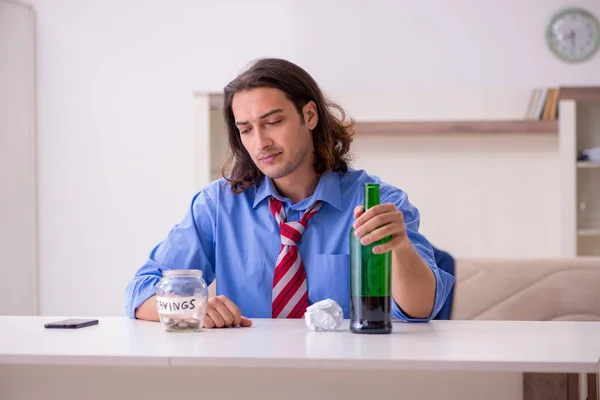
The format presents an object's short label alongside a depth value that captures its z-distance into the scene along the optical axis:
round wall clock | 4.81
